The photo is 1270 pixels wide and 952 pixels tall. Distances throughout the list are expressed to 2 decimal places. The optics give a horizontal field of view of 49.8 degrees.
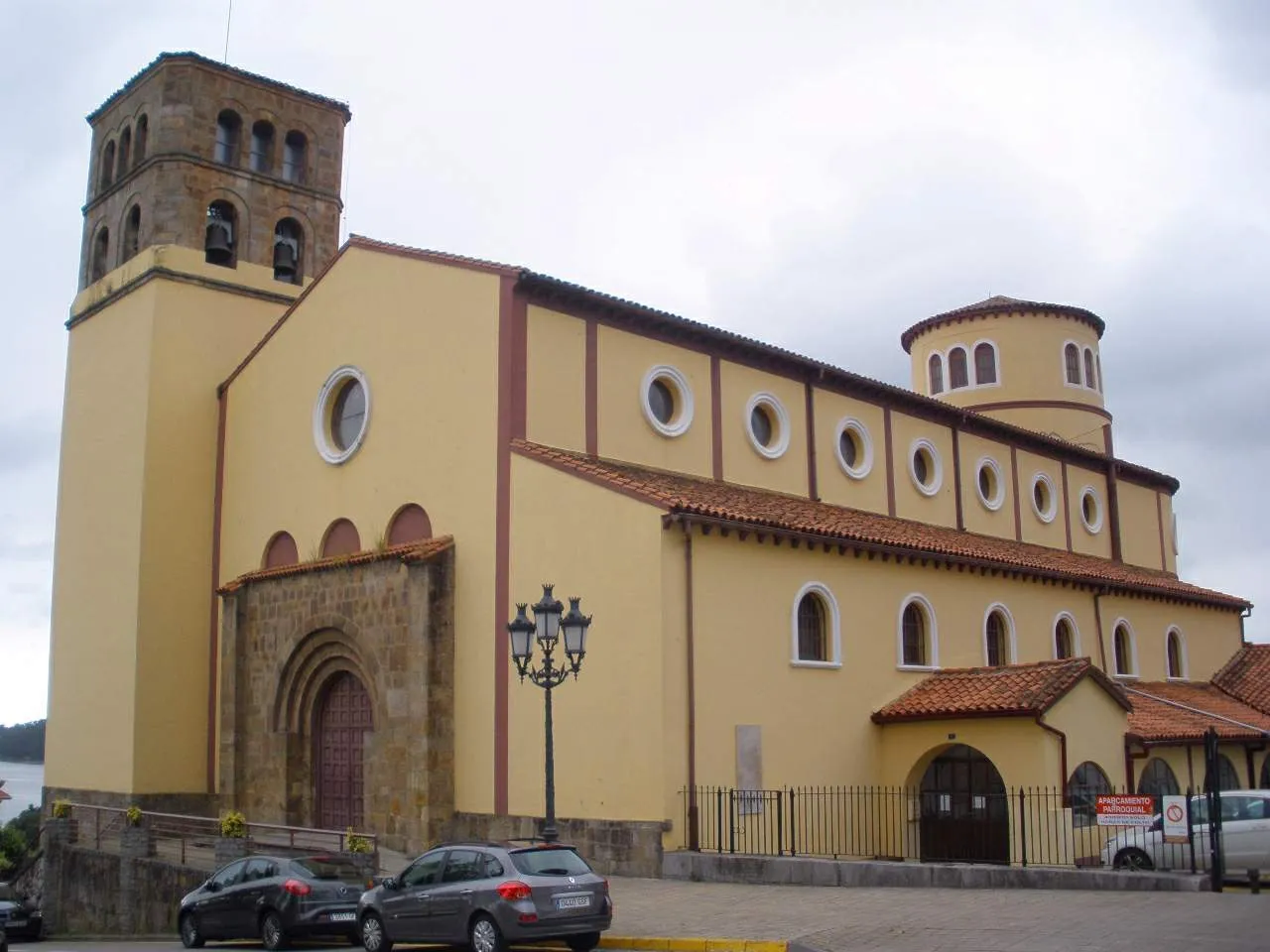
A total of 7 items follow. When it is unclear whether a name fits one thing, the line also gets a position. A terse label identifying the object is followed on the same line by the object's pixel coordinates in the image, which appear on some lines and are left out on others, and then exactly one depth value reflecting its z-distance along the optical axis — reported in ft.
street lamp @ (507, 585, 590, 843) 55.52
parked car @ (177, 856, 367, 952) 56.13
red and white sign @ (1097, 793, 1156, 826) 56.70
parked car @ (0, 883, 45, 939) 76.61
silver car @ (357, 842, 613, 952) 45.80
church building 69.00
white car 61.36
